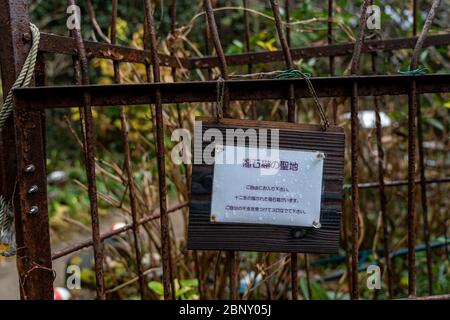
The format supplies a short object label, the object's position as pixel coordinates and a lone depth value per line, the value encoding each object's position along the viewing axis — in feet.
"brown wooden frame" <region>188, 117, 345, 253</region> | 3.83
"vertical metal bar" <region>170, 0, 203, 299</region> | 6.39
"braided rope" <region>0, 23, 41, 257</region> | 3.90
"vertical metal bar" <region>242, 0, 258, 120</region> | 6.67
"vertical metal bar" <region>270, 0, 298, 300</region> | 3.93
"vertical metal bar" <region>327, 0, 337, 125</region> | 6.22
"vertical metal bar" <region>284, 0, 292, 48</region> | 6.44
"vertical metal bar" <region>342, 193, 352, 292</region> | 6.40
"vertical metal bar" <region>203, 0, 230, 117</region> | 4.06
